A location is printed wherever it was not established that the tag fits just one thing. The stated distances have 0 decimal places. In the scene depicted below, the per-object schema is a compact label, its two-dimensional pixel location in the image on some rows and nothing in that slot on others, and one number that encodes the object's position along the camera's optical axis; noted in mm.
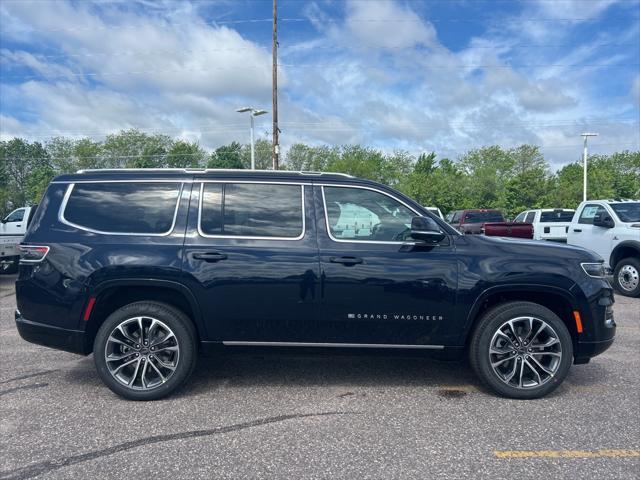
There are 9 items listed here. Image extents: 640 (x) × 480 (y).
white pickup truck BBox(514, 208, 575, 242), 12789
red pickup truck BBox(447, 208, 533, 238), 12984
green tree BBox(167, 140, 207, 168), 62525
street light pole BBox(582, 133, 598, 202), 34906
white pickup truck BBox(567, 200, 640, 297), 8812
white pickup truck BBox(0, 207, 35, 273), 9883
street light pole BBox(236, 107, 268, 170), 23375
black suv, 3836
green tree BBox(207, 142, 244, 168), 58425
